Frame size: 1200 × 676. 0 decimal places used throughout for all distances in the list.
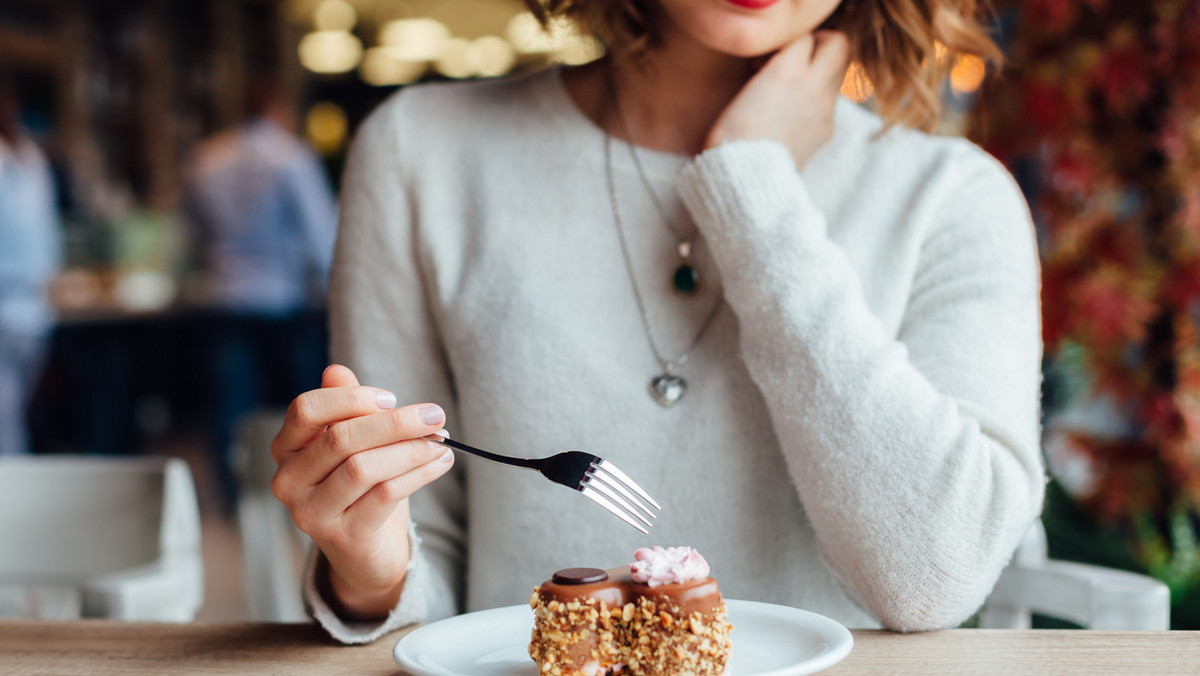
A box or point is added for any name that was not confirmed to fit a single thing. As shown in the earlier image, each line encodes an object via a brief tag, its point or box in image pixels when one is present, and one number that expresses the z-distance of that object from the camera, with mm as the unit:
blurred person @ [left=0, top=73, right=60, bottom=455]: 3480
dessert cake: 590
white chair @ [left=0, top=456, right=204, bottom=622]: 1109
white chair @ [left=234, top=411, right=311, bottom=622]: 1588
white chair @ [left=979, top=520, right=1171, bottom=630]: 864
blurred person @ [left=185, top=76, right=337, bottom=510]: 4031
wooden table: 644
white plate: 596
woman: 765
